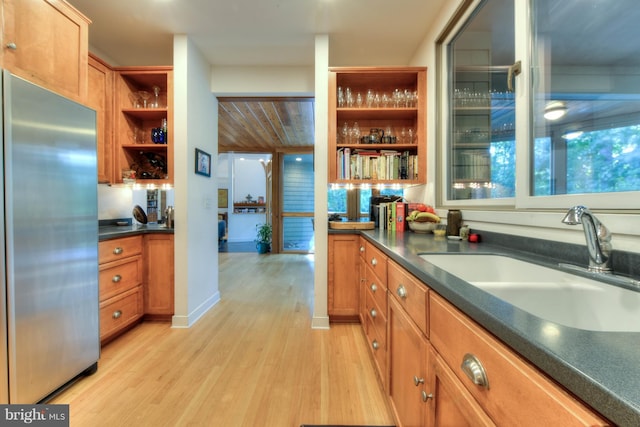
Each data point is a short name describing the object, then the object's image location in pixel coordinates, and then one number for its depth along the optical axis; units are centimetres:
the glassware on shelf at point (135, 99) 264
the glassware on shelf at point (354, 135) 263
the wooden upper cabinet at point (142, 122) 250
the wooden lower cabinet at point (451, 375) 41
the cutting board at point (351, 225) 246
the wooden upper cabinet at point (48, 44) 139
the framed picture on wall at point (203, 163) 260
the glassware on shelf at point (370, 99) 253
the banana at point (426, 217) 208
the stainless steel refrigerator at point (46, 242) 121
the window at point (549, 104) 98
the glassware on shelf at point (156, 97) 267
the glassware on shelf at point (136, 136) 268
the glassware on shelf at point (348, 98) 255
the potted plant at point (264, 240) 601
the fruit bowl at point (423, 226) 209
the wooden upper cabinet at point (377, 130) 246
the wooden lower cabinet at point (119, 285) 200
